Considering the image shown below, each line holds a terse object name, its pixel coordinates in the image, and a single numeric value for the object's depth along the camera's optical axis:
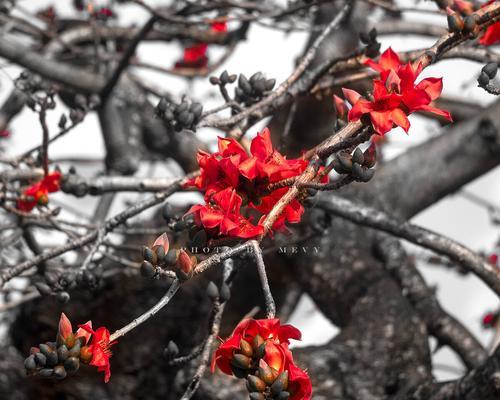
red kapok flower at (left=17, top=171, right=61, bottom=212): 3.61
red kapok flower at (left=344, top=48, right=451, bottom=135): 2.76
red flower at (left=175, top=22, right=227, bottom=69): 7.41
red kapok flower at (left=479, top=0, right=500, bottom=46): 3.26
